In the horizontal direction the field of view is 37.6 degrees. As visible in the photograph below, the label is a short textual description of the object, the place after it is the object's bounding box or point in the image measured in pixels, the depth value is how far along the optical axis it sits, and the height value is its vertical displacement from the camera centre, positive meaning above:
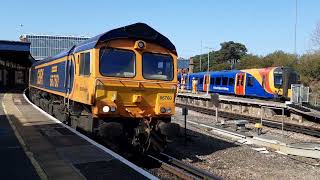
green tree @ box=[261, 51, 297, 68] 76.44 +3.75
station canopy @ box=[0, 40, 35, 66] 45.06 +3.06
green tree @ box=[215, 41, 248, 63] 117.62 +7.32
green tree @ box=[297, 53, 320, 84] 57.72 +1.58
